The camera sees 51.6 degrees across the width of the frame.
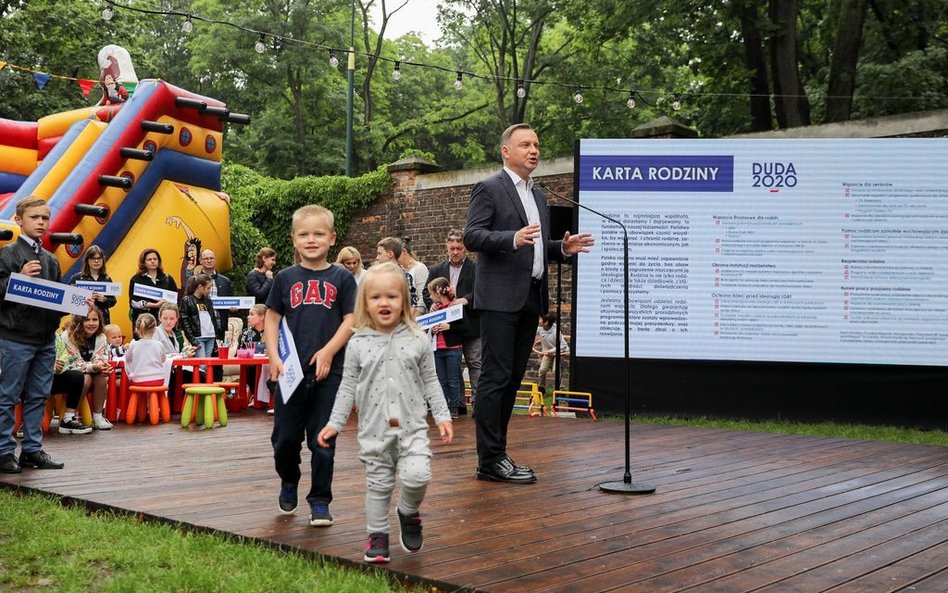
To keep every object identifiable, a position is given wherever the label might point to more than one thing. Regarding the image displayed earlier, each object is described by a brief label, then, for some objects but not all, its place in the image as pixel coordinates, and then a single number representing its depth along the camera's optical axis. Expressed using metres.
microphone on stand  5.12
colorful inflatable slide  11.51
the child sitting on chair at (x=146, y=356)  8.45
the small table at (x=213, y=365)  9.14
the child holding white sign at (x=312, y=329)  4.22
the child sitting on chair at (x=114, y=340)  8.64
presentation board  9.09
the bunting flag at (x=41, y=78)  14.97
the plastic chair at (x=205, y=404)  8.21
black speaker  8.56
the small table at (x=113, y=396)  8.57
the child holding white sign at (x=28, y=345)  5.59
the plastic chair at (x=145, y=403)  8.49
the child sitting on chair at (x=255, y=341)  9.29
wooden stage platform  3.54
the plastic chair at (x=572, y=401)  9.47
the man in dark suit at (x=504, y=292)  5.42
